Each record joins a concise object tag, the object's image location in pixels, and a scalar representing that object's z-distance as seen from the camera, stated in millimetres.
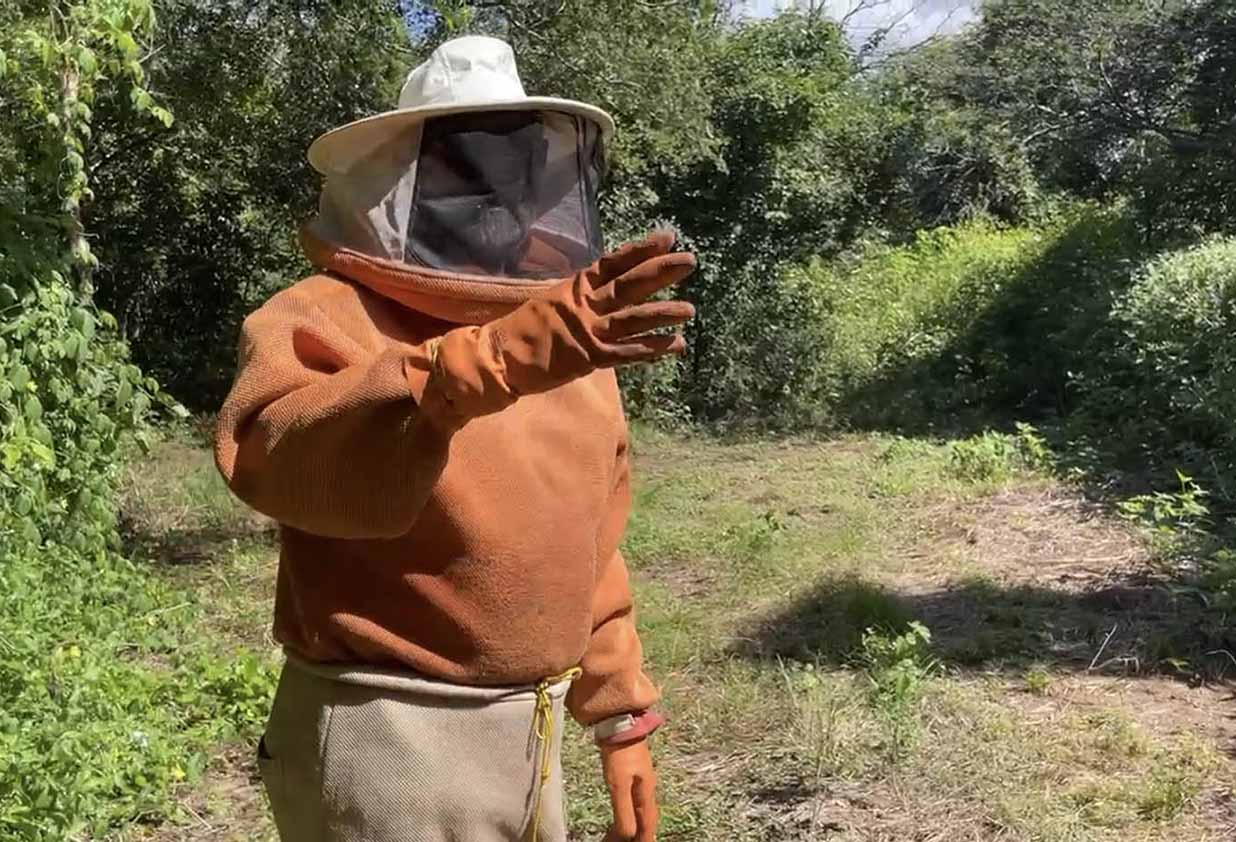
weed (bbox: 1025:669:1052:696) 4742
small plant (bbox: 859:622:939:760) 4160
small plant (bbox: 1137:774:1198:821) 3768
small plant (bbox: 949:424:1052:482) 8250
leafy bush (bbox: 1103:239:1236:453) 7977
